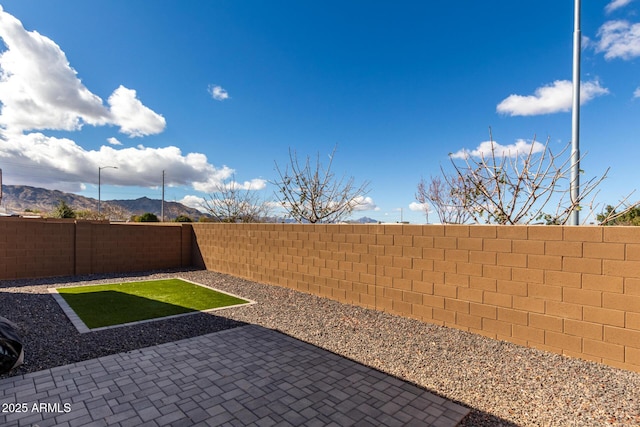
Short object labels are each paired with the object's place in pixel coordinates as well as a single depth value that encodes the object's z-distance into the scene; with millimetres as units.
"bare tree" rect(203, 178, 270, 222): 18297
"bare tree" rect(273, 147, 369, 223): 12602
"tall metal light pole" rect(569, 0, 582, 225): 5383
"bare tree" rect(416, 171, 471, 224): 9816
